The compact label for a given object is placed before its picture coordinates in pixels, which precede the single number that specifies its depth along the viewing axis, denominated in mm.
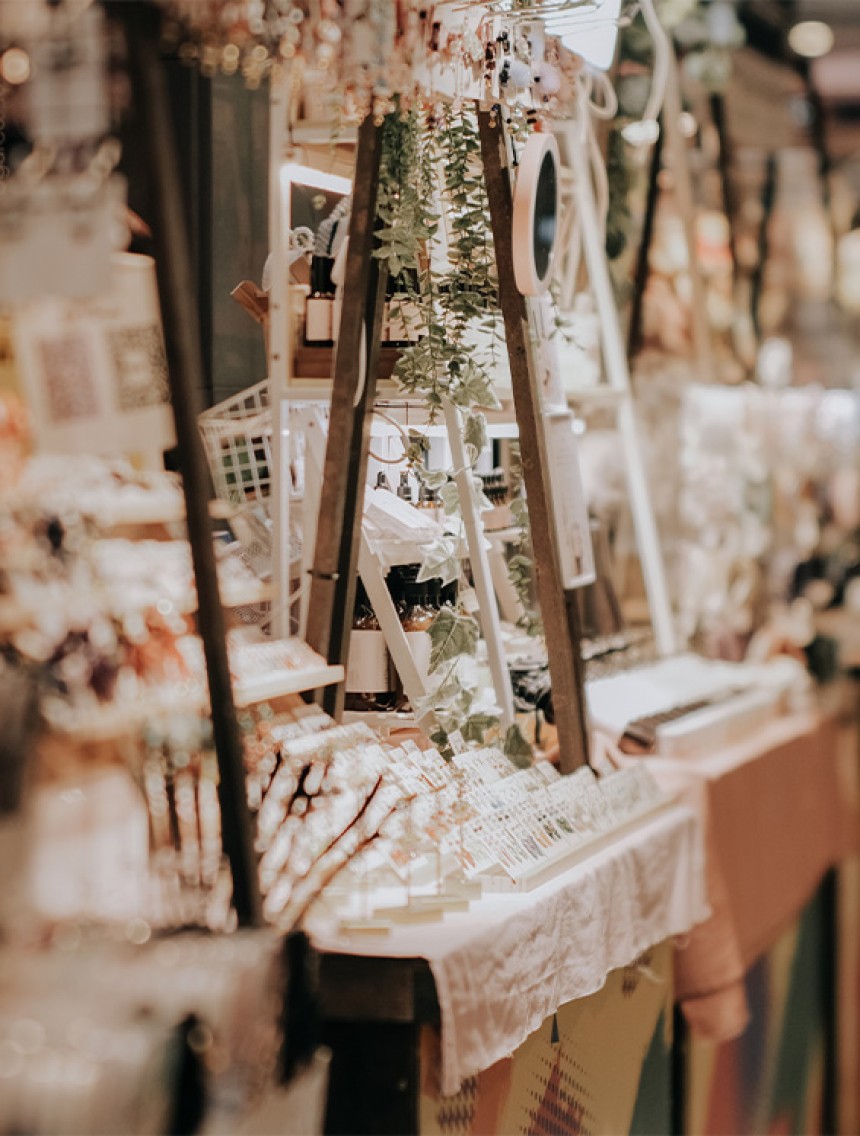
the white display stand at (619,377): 3453
